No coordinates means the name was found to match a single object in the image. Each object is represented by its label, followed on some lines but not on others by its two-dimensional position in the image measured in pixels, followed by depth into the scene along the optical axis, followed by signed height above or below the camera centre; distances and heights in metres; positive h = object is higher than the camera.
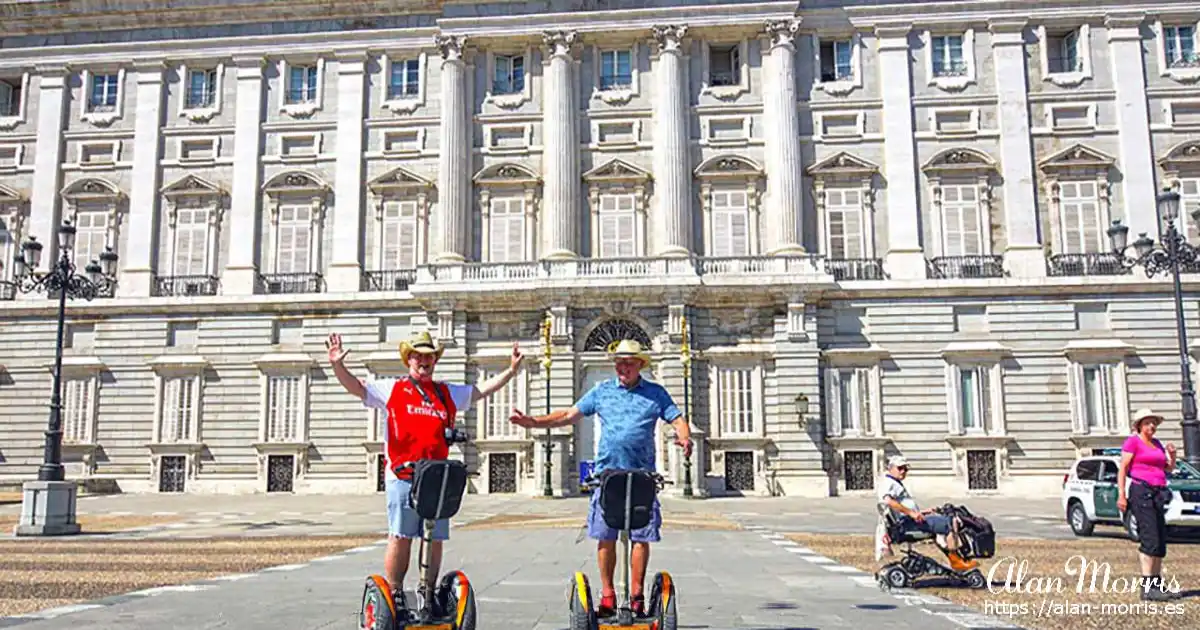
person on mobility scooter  10.37 -1.19
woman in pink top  9.52 -0.66
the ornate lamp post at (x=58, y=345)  18.38 +1.84
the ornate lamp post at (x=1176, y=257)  20.31 +3.83
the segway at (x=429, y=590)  6.10 -1.00
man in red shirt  6.55 +0.03
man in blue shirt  6.54 +0.03
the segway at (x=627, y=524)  6.16 -0.59
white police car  16.20 -1.23
